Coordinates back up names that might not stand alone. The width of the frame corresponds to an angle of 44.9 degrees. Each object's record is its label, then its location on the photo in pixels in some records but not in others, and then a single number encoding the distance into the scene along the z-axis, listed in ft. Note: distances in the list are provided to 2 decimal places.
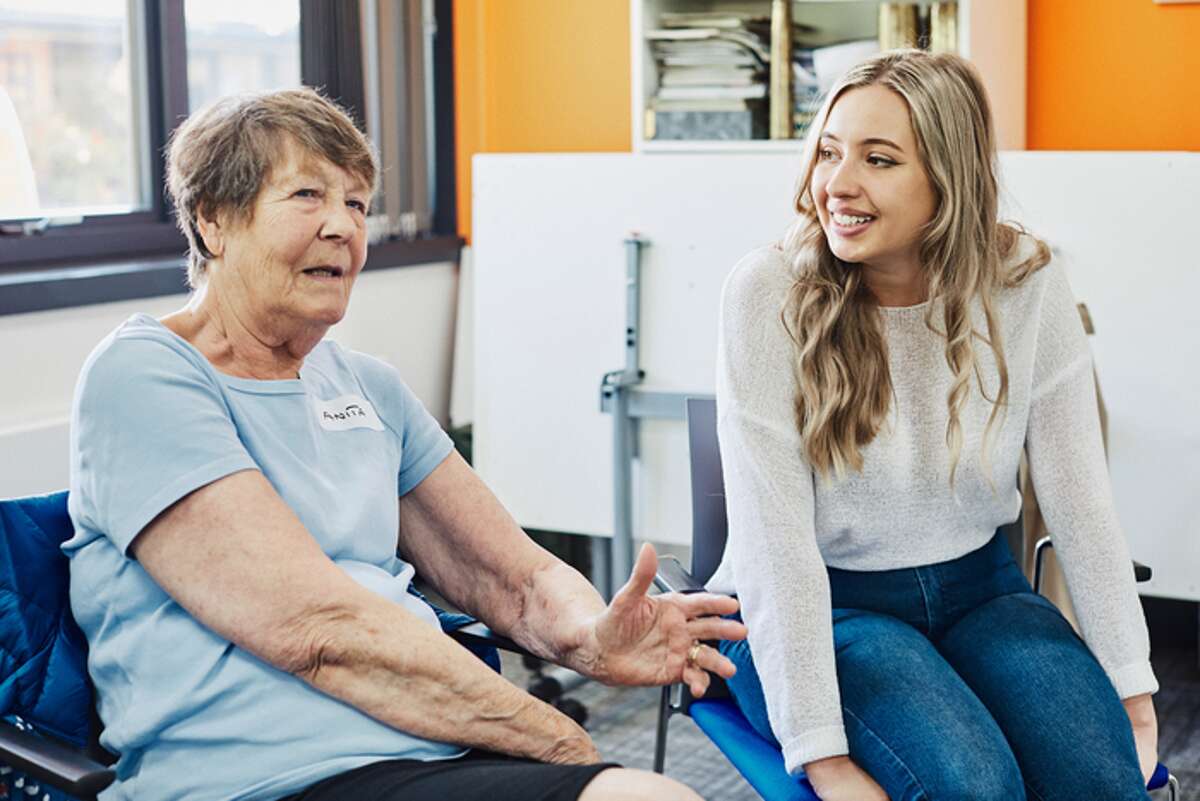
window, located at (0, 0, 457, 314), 10.23
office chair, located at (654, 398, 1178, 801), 5.82
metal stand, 10.42
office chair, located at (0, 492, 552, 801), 4.96
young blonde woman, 5.74
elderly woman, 4.68
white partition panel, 9.58
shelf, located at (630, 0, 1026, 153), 10.57
